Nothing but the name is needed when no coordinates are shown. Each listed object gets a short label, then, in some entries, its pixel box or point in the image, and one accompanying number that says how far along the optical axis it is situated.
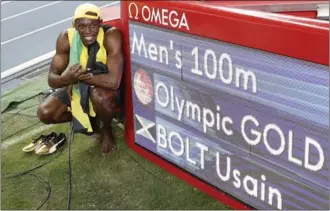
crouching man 2.95
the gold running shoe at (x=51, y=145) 3.44
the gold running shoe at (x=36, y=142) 3.51
